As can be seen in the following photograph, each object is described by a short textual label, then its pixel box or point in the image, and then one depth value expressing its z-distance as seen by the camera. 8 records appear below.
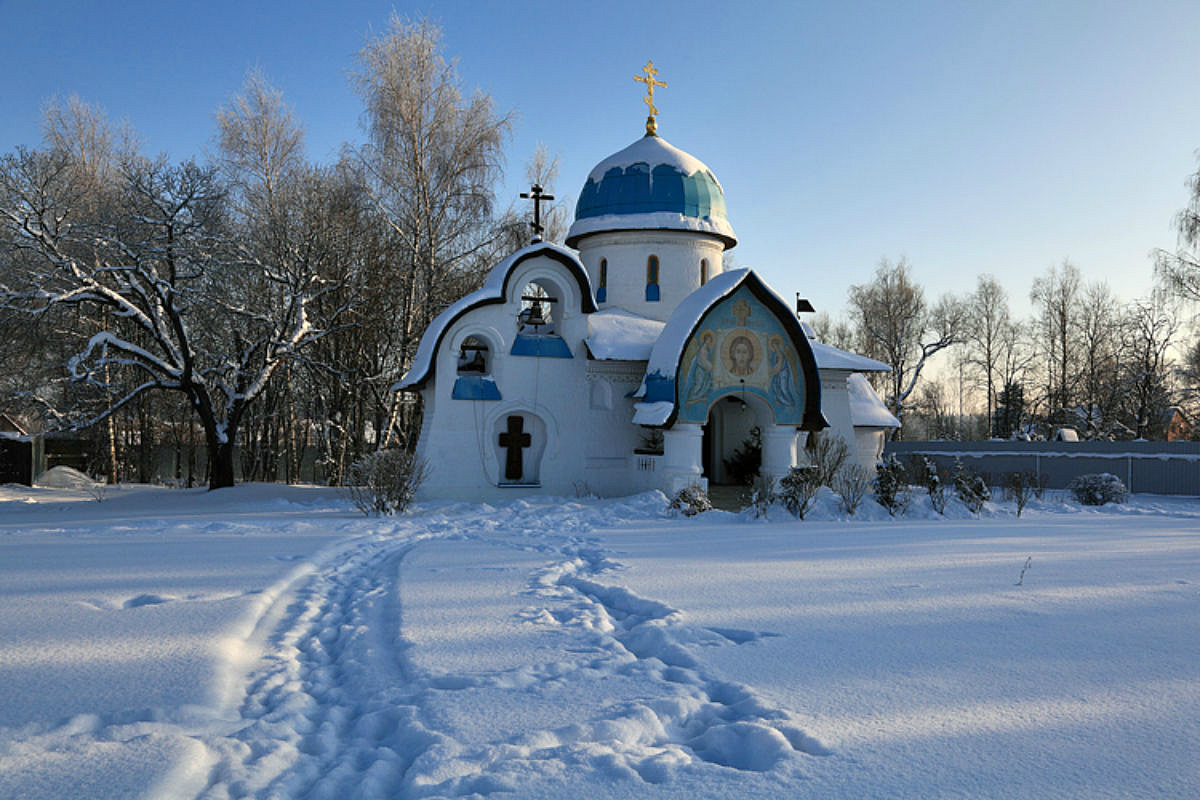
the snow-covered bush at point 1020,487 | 13.15
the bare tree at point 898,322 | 33.38
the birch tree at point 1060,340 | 31.78
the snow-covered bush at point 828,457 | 14.25
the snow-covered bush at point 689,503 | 12.35
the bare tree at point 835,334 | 39.62
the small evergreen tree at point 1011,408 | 32.09
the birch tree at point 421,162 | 19.12
